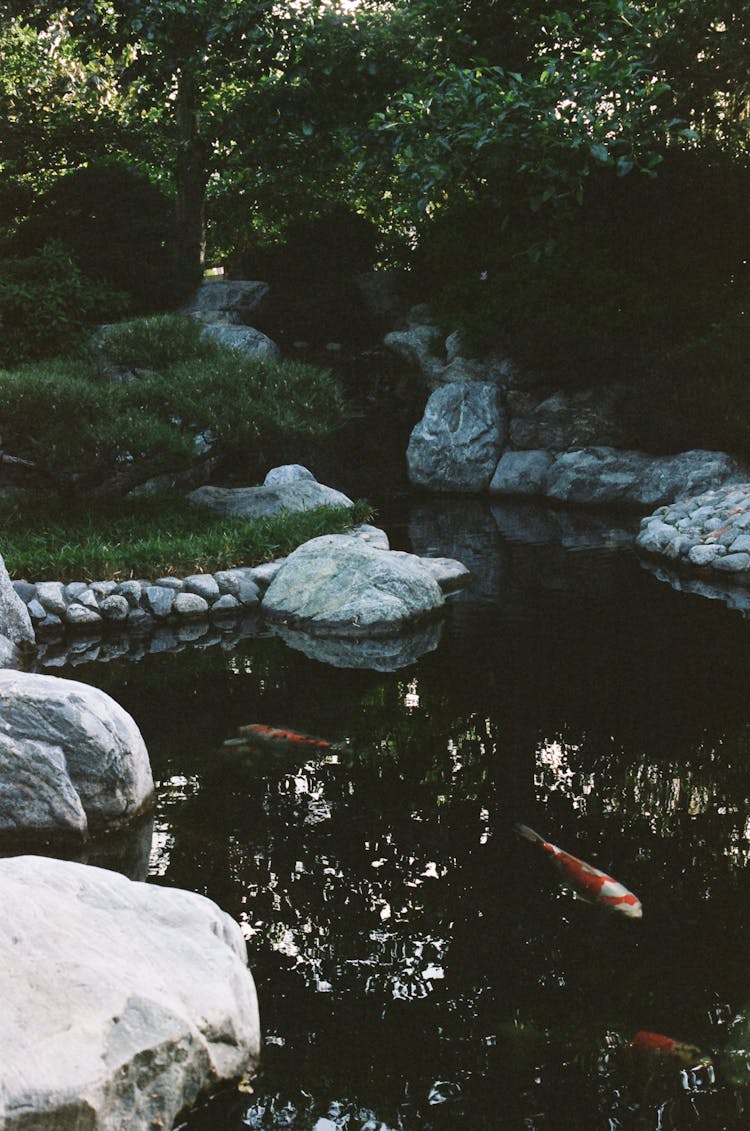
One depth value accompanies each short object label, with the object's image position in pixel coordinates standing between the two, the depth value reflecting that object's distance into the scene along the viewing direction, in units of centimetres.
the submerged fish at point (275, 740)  616
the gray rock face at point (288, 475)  1291
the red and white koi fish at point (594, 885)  429
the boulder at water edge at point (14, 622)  791
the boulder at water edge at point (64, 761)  490
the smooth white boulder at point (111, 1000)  281
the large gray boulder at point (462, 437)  1566
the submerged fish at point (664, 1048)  342
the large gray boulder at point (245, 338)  1705
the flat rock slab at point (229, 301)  1816
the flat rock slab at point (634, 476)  1332
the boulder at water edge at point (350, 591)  876
